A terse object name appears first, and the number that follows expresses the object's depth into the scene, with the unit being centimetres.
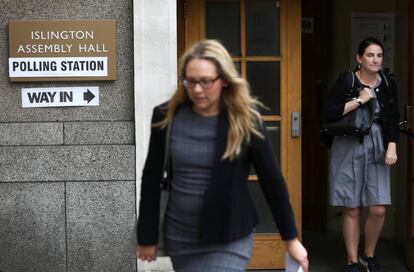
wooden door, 657
